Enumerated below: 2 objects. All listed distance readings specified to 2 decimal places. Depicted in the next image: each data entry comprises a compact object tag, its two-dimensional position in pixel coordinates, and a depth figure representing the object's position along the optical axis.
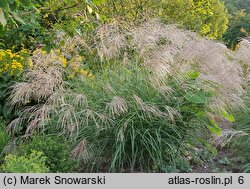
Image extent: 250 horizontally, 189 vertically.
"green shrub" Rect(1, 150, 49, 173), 3.38
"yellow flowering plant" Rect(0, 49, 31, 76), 5.55
